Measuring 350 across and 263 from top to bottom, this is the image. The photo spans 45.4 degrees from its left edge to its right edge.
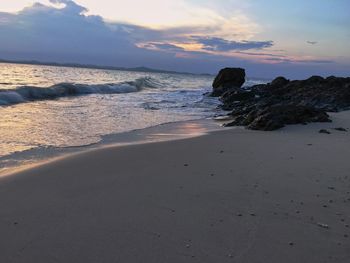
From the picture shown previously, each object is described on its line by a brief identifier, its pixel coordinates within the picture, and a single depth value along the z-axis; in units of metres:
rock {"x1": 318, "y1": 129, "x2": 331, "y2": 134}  10.19
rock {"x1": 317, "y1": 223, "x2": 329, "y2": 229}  3.92
